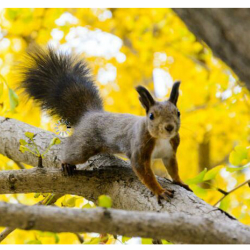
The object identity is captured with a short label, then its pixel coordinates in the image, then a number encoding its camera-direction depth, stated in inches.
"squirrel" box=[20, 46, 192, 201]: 116.3
